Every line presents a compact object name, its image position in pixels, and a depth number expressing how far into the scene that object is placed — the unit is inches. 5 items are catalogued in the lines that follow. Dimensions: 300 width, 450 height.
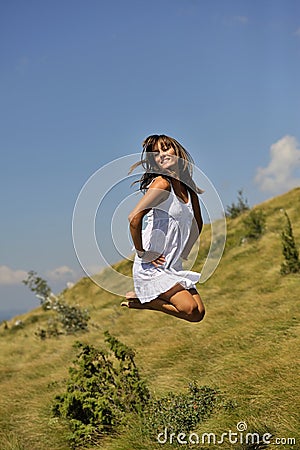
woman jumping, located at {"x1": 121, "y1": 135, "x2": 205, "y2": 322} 176.6
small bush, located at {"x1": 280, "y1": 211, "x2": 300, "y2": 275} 679.1
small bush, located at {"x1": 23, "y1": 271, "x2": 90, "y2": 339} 821.2
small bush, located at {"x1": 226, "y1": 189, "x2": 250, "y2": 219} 1328.7
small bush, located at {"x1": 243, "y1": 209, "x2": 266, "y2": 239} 987.9
